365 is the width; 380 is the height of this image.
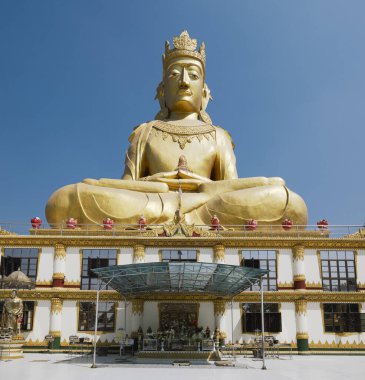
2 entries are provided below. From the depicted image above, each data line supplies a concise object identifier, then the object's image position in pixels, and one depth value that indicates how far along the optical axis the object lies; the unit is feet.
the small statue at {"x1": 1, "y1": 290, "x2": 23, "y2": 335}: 72.33
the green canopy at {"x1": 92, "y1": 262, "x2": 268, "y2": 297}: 60.20
